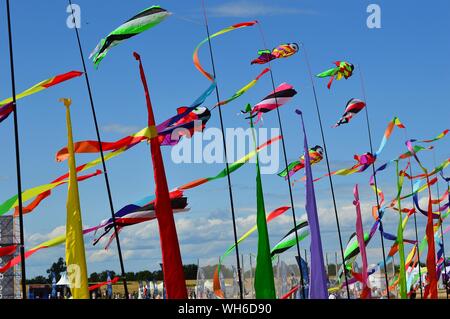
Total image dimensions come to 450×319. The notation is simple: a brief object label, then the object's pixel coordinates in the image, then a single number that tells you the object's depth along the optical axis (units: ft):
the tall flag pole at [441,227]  106.59
